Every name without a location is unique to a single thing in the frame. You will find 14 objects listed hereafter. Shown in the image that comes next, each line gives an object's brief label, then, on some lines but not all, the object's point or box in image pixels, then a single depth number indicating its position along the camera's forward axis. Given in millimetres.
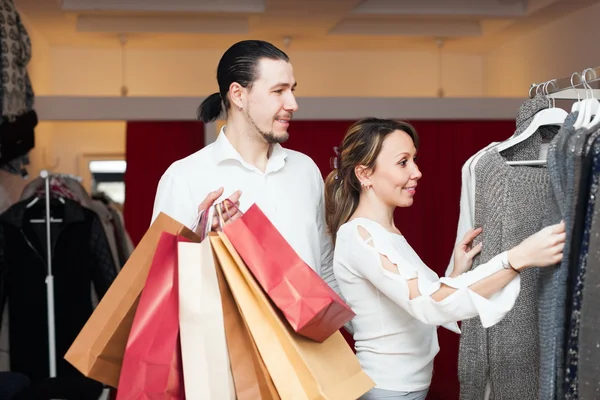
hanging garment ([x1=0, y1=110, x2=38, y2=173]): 4016
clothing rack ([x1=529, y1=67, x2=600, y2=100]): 1991
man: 2258
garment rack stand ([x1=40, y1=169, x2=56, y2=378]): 3768
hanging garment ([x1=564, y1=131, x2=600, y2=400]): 1558
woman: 1774
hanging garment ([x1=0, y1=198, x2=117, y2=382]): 4105
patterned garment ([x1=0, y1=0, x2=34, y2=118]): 3697
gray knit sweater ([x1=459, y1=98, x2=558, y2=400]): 2123
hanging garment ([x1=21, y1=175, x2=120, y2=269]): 4254
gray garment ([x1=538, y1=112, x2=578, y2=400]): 1624
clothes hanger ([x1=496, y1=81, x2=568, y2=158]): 2268
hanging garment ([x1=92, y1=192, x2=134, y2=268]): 4973
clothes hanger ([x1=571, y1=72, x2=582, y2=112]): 1844
